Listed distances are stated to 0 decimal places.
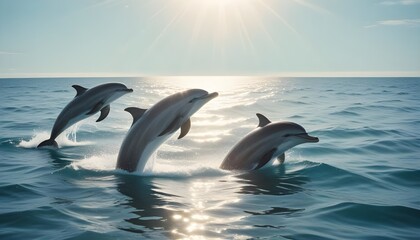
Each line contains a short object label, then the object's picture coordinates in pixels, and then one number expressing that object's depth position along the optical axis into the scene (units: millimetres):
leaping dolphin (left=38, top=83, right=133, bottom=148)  12523
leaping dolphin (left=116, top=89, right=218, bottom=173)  9688
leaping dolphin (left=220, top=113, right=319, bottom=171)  10242
